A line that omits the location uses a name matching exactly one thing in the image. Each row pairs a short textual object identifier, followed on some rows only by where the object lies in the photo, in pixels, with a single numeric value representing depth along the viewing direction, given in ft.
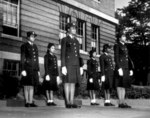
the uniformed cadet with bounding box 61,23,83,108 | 27.76
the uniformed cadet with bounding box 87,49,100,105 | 36.37
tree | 105.81
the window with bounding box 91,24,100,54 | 63.05
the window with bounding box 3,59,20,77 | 42.74
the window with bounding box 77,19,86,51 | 59.18
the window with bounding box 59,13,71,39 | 54.08
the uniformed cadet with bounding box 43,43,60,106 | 33.63
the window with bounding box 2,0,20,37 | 43.09
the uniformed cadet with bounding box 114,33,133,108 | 31.22
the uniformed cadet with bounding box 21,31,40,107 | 30.27
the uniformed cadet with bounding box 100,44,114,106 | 34.12
